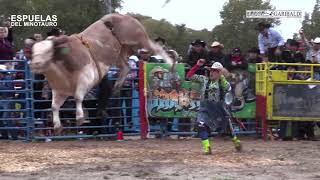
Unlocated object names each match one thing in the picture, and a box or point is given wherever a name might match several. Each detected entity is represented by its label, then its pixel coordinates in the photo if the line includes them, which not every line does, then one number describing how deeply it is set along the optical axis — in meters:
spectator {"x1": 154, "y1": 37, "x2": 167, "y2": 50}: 13.01
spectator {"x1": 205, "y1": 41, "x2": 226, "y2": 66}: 14.27
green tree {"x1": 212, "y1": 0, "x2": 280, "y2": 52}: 56.46
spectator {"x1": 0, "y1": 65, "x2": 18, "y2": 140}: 13.66
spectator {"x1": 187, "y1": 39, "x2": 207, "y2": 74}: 14.31
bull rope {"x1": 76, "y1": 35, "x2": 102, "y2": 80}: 11.34
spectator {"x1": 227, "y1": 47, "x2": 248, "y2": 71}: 14.23
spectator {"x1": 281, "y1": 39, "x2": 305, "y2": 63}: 14.55
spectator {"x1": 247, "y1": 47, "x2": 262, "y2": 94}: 14.22
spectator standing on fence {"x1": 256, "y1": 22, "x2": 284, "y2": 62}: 14.56
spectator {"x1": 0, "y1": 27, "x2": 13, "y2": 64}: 13.84
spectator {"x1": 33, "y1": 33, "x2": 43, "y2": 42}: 11.74
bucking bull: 10.24
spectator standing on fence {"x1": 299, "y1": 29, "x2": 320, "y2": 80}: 14.30
